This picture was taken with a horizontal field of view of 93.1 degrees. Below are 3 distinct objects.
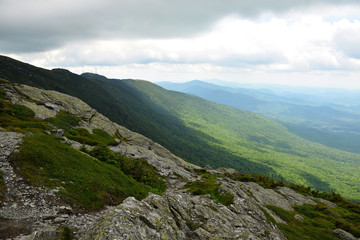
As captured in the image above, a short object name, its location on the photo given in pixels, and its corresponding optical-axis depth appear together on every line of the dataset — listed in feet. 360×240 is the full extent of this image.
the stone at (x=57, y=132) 126.16
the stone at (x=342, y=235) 90.07
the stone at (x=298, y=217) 105.02
